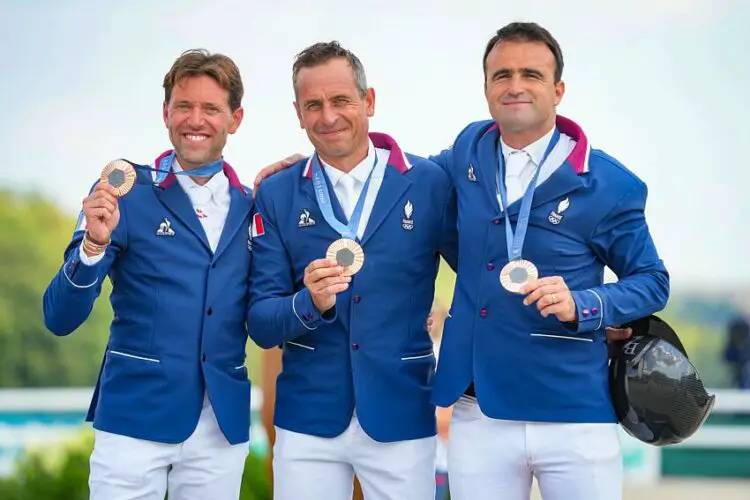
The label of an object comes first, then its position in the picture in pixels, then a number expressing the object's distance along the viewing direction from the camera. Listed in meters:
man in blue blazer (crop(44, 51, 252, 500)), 6.15
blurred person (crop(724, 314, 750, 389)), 21.87
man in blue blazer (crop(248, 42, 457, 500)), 6.22
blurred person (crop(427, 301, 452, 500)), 10.44
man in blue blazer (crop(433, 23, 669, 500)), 5.85
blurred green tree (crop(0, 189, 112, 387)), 24.14
